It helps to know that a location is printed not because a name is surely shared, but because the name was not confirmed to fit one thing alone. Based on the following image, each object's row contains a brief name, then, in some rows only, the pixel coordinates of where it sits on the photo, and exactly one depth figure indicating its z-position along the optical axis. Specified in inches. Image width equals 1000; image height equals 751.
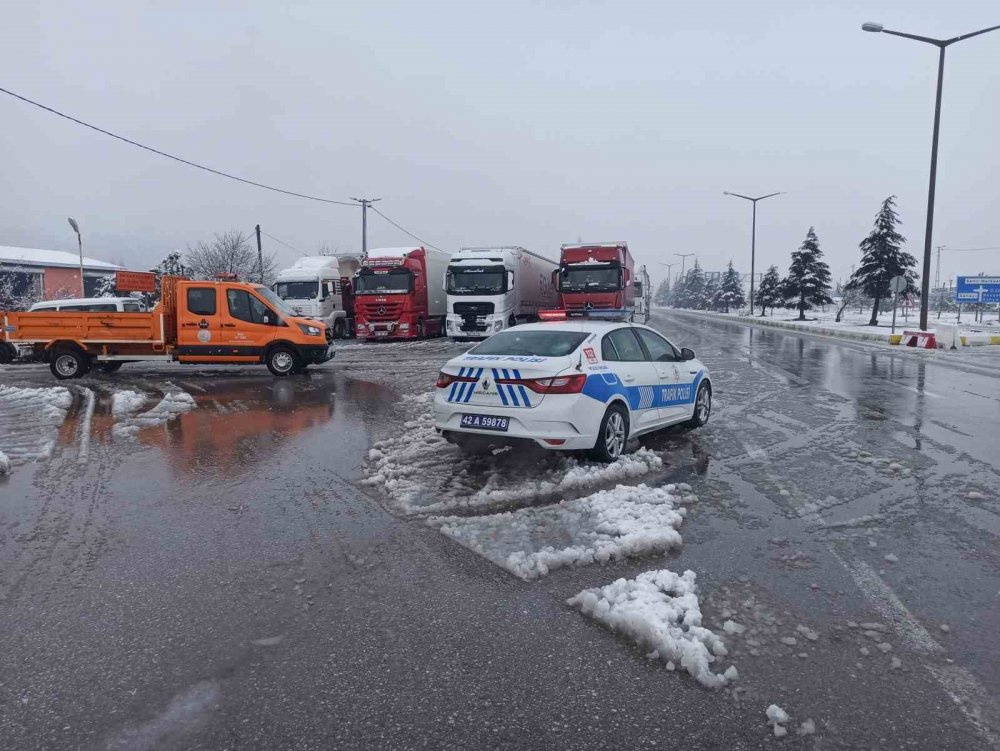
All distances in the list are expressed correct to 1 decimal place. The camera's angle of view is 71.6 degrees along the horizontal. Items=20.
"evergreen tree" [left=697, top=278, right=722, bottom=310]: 3725.4
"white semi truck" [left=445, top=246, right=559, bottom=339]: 977.5
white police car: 258.2
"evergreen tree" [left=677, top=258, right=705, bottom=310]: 4537.4
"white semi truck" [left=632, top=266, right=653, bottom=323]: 1225.5
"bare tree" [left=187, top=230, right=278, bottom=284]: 2356.1
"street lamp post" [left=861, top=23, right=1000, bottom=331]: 984.3
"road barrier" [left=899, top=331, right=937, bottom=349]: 949.2
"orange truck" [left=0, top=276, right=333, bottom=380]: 605.3
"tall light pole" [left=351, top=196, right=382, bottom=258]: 1860.2
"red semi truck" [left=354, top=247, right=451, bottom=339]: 1013.8
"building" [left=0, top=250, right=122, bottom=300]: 2393.0
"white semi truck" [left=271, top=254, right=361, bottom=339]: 1075.3
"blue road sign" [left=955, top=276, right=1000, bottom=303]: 1624.0
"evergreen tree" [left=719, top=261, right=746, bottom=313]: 3602.4
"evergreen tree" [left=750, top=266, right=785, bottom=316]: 2716.5
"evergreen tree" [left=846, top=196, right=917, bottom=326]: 1683.1
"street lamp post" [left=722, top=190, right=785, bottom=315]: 2159.8
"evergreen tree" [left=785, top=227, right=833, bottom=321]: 2183.8
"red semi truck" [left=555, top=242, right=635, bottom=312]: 979.3
